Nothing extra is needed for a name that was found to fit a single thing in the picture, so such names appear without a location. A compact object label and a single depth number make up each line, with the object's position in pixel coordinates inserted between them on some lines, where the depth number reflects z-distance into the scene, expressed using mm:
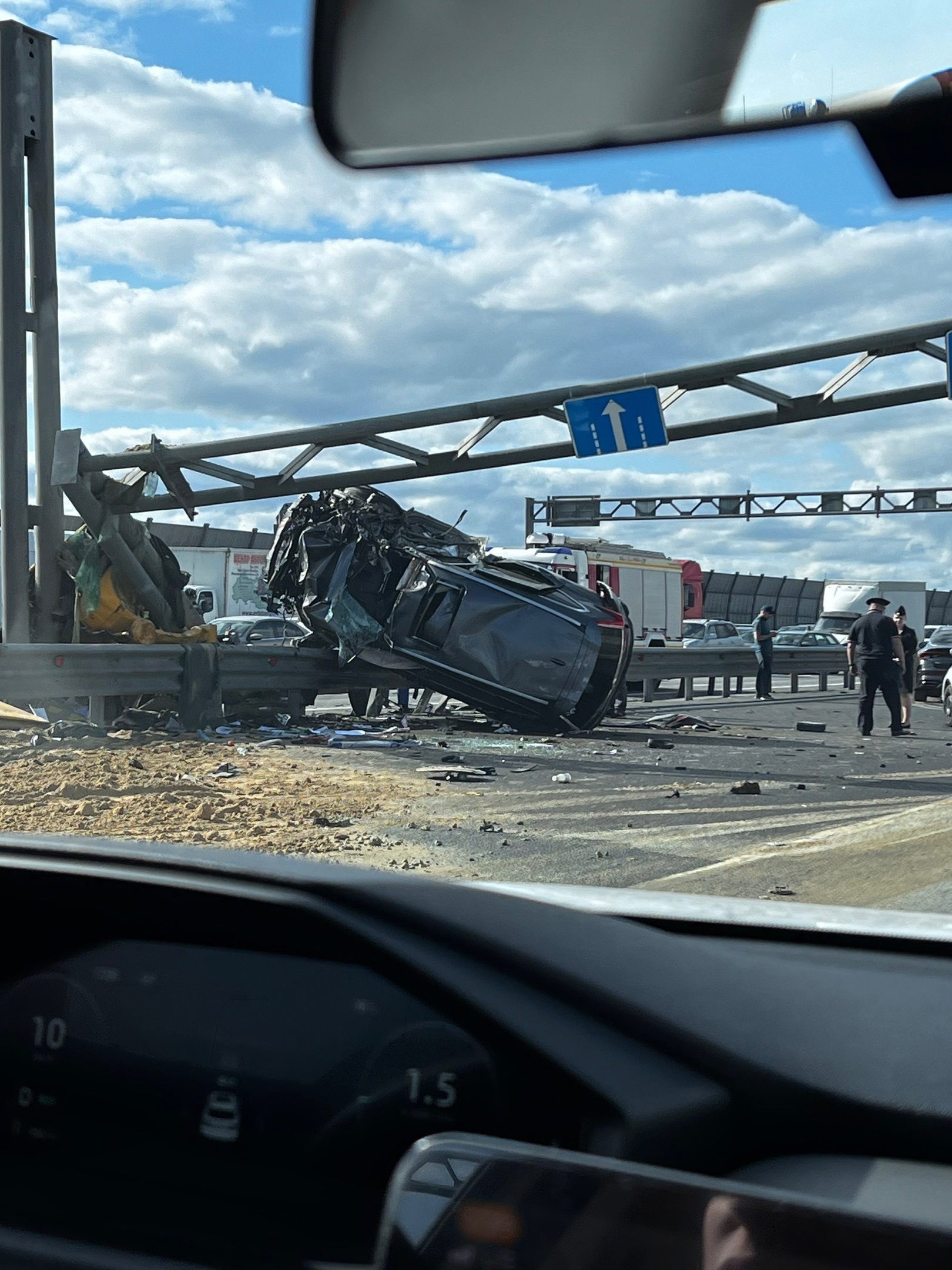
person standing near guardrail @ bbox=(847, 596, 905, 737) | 17953
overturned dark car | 15016
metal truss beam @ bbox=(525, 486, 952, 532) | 51688
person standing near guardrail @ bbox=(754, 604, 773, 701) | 25594
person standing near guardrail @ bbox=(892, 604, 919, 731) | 18859
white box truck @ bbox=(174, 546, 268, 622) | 42969
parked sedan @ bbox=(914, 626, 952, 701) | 26969
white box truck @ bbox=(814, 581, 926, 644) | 46281
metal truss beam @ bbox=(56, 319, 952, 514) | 15070
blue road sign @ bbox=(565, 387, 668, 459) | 16062
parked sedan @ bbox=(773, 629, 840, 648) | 38781
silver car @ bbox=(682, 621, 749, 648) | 37688
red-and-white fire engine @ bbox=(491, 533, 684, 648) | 32625
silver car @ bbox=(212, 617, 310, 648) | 26859
